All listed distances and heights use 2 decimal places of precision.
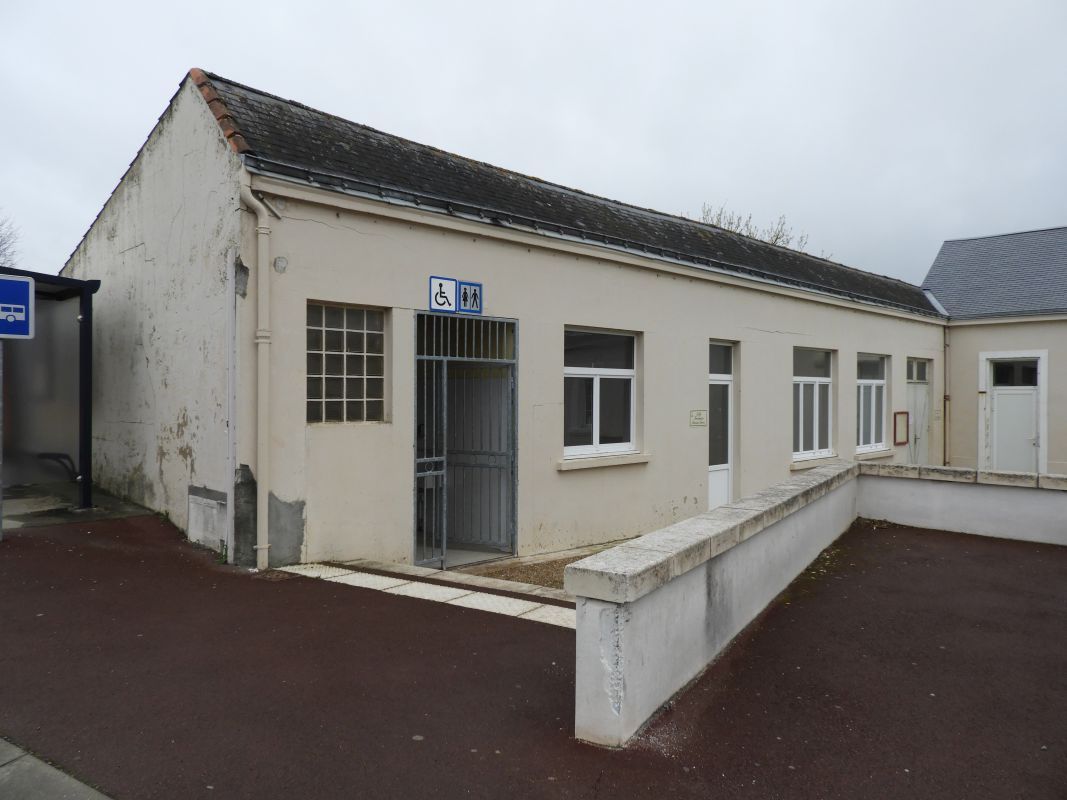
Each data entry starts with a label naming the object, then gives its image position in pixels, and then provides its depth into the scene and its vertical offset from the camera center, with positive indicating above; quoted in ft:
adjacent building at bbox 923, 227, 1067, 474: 54.54 +3.03
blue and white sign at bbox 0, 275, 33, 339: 22.75 +2.54
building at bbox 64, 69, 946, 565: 21.70 +1.68
